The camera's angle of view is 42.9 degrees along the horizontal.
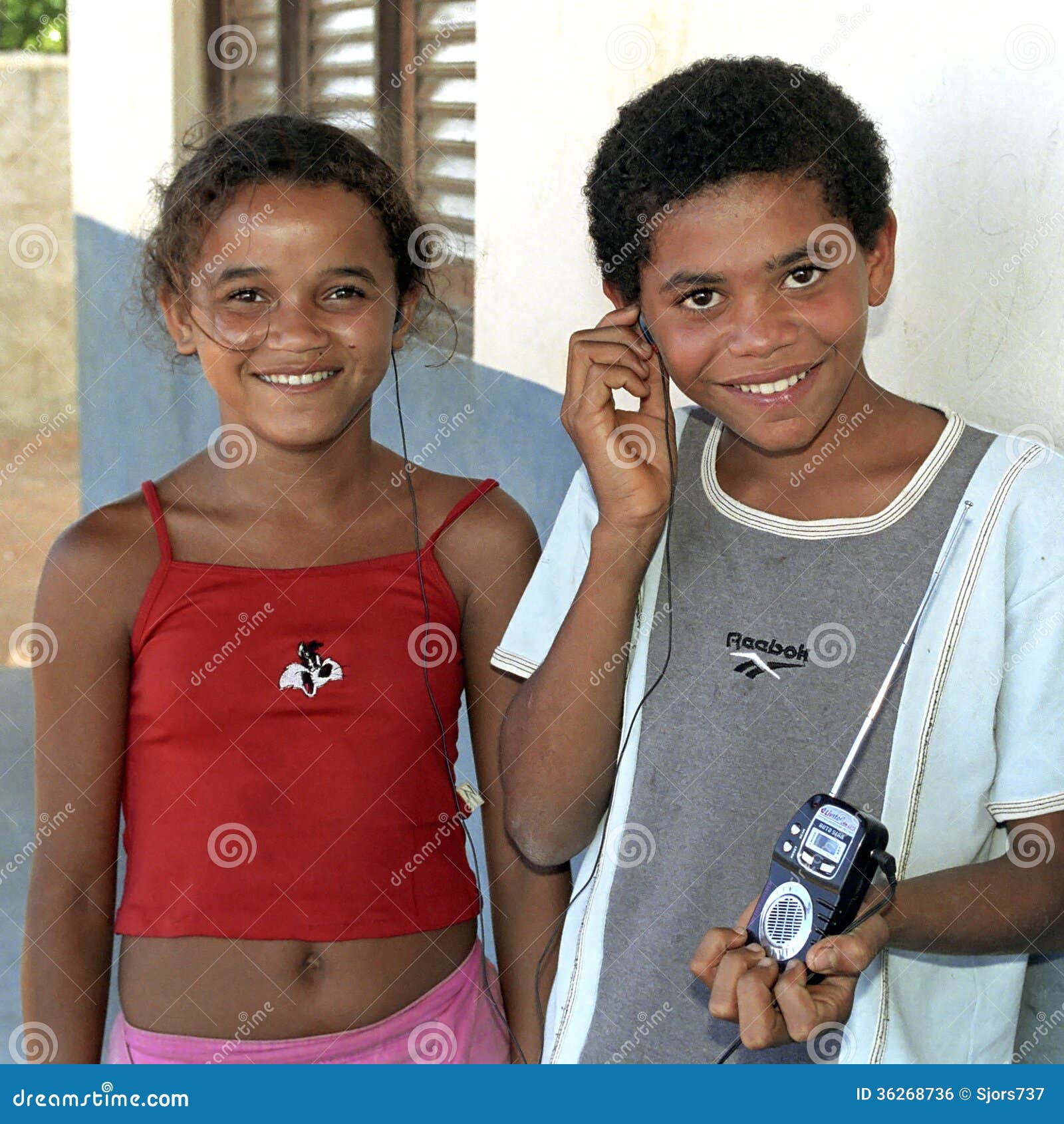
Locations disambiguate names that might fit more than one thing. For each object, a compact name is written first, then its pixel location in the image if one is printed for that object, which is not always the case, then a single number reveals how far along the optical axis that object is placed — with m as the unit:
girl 1.60
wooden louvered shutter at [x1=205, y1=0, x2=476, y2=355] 2.99
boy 1.31
